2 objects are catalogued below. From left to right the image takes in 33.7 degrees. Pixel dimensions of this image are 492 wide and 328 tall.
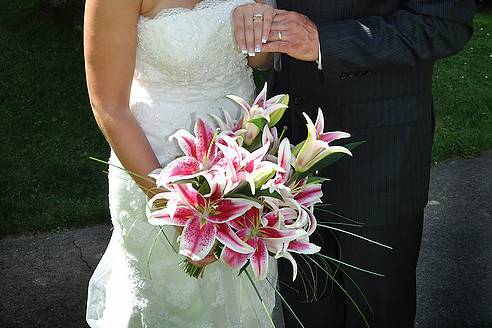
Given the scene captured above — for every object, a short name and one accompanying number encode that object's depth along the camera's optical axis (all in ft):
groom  8.44
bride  7.96
